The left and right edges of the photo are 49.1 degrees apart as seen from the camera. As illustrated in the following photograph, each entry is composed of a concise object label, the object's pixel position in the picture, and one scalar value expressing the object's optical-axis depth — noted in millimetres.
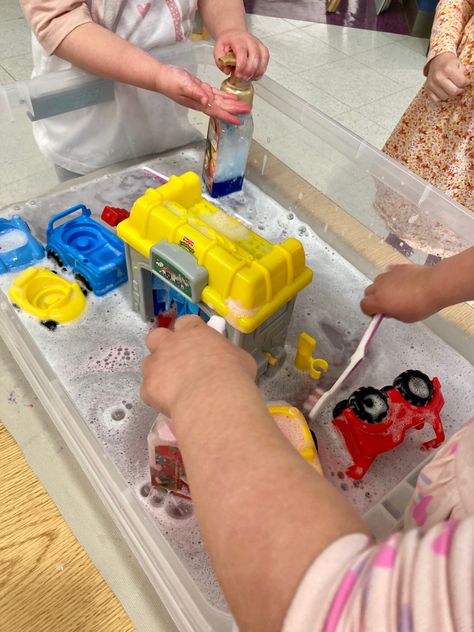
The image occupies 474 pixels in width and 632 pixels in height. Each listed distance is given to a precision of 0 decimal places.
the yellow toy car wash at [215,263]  495
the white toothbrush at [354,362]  553
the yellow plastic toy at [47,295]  626
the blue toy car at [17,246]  659
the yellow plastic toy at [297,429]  482
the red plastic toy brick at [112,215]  714
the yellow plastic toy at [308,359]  615
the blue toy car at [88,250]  652
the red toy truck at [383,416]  529
